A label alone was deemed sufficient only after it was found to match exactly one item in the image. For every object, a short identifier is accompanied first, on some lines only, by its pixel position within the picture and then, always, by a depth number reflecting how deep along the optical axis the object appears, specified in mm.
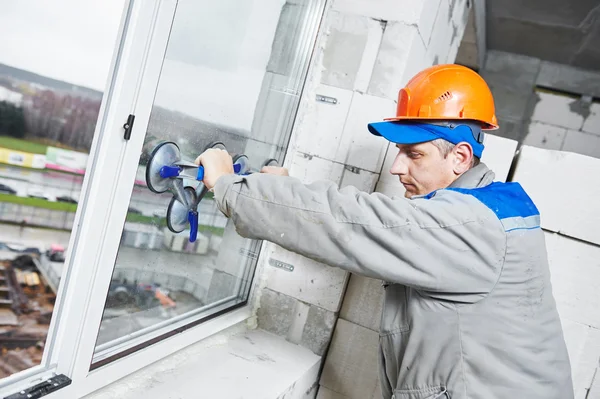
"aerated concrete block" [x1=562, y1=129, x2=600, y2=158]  4812
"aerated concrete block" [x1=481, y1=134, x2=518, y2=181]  1679
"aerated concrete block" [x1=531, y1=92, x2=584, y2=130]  4930
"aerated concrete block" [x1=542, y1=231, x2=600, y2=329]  1591
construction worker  961
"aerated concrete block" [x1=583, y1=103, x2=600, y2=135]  4832
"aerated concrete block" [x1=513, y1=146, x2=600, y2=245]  1581
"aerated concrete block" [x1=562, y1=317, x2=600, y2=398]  1596
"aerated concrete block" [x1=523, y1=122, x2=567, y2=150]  4988
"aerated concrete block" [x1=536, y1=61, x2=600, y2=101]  4797
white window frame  957
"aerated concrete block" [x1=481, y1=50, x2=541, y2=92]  5008
